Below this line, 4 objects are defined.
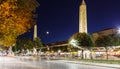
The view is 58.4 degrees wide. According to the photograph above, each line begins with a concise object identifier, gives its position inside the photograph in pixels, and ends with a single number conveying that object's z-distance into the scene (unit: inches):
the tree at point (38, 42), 2184.3
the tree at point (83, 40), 1002.8
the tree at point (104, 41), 1094.6
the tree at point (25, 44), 2218.6
